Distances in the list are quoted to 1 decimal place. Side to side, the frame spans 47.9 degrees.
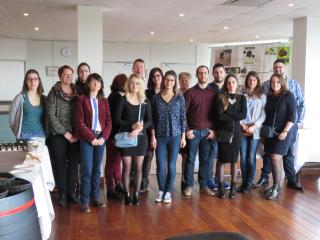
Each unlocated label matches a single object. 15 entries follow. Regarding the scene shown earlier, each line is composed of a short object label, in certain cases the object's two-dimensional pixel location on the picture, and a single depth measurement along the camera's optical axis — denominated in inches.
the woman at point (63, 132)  144.7
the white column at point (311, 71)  228.4
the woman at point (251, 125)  169.5
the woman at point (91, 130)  142.0
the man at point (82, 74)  156.5
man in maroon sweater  163.8
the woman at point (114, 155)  156.9
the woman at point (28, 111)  138.3
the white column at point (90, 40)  204.5
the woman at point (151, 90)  160.7
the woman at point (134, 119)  147.7
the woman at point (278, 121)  163.8
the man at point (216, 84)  171.2
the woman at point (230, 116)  159.5
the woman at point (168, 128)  153.8
